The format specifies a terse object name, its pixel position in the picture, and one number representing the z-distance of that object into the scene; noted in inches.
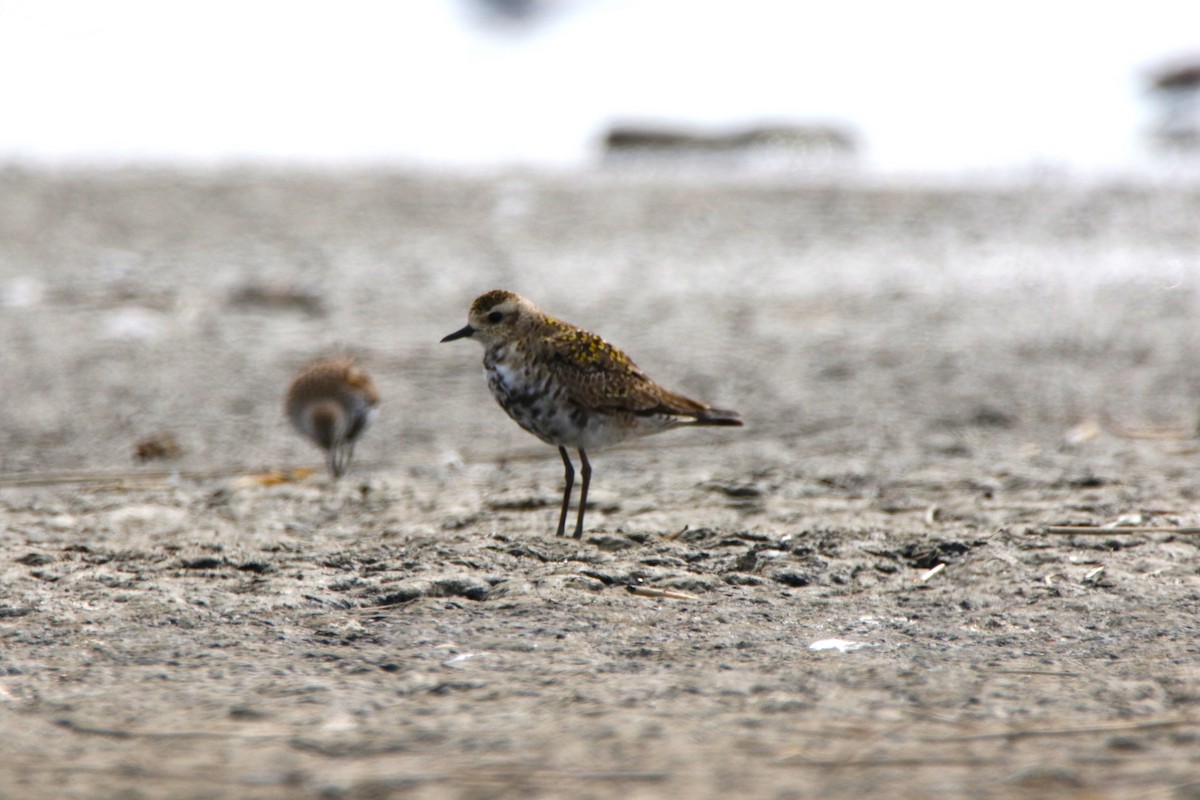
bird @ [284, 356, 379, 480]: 538.9
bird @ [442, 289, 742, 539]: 407.5
